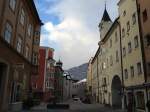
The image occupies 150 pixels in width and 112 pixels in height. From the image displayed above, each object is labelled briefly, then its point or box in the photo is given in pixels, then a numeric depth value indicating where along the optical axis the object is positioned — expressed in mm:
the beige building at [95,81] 42022
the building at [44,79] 36907
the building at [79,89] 78147
